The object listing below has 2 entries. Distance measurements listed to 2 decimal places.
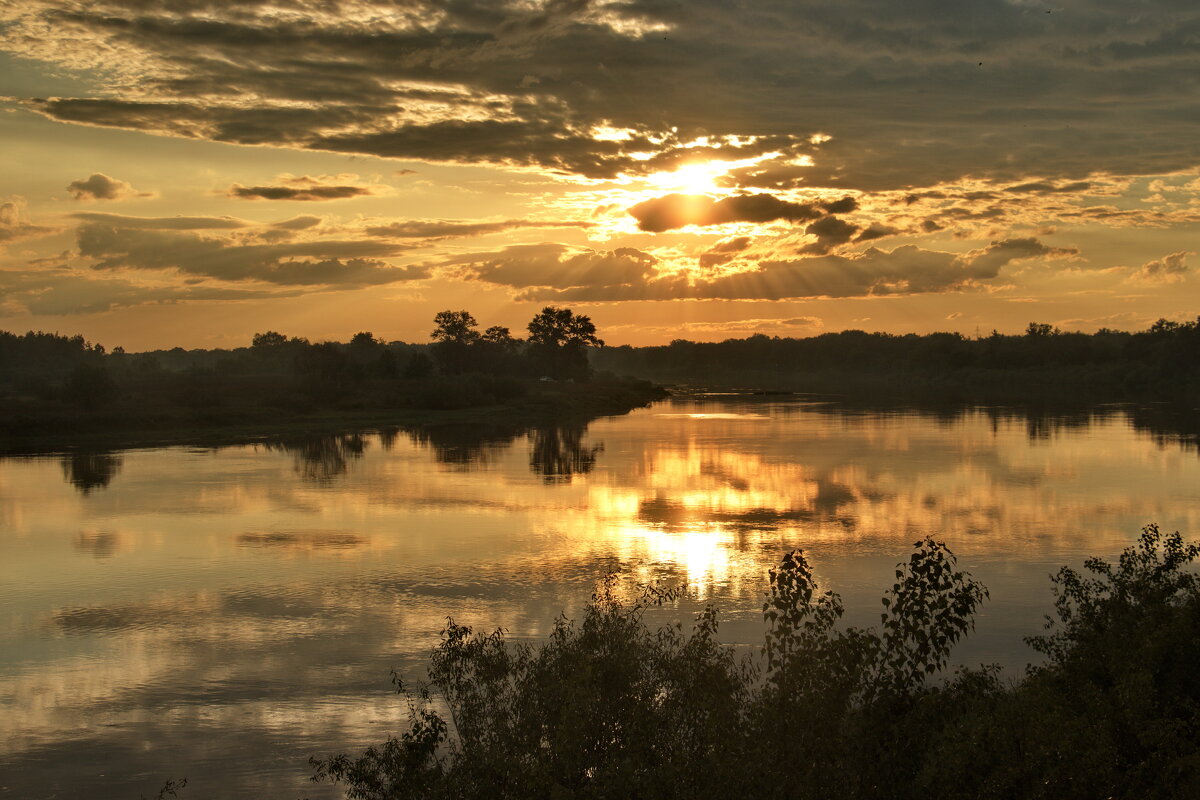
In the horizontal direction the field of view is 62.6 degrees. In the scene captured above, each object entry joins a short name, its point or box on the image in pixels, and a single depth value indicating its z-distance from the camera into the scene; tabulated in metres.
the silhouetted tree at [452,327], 157.25
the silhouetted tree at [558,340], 161.25
